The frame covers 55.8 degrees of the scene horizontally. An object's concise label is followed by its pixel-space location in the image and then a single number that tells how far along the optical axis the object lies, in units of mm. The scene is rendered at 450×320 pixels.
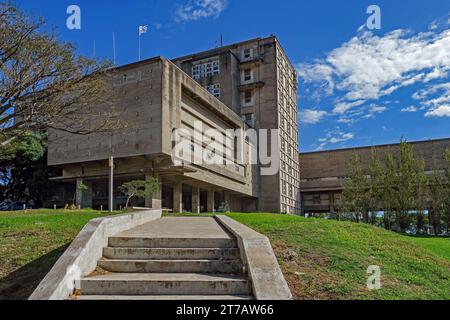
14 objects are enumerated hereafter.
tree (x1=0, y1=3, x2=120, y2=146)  16391
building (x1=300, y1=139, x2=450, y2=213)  57000
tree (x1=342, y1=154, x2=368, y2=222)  32594
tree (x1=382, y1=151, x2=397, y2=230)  32250
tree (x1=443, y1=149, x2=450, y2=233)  33000
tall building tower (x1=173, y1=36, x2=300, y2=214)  55469
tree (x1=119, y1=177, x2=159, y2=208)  29197
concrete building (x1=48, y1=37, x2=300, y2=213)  35656
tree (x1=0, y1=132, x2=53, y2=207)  42531
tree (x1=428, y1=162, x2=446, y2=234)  33781
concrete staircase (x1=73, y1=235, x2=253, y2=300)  5781
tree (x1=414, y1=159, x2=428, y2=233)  32969
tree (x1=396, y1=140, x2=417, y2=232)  32312
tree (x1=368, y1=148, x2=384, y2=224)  32469
